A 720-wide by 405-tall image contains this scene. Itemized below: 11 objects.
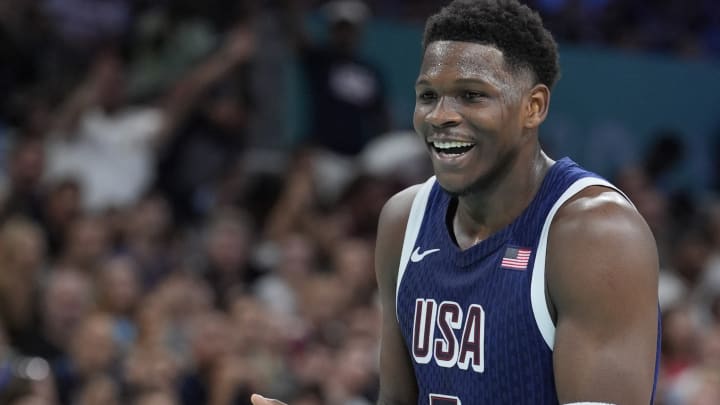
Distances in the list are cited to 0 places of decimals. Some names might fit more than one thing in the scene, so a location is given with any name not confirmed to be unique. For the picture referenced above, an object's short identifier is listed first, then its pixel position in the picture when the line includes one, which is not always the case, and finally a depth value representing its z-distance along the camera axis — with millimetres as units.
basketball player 5699
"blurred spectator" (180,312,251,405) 13070
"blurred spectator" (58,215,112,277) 14641
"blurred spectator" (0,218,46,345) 13586
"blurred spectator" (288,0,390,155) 18500
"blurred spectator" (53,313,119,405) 12664
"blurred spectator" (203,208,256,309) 15602
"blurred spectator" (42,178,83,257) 15461
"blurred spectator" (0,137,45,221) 15500
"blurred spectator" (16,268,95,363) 13578
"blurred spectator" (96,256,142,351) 13937
